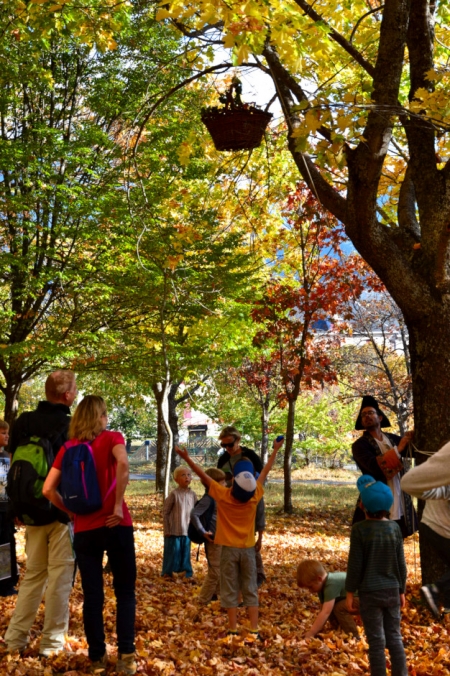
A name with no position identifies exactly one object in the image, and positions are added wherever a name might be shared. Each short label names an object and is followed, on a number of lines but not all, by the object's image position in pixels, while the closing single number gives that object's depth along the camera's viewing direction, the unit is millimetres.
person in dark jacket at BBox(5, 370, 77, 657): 4773
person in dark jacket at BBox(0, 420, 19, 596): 5984
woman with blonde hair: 4352
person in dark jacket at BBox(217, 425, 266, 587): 6598
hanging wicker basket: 6129
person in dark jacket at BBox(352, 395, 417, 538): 6266
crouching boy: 5598
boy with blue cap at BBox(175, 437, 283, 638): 5609
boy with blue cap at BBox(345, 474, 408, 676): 4289
